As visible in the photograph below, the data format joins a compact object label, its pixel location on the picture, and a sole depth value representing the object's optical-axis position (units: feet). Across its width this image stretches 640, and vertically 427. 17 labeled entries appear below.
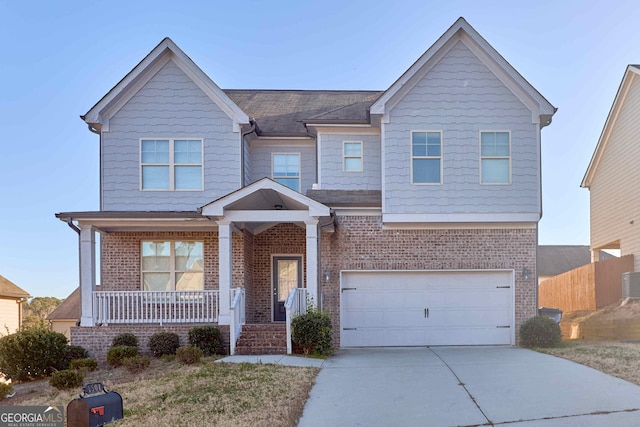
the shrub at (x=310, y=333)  40.86
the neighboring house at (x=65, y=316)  99.96
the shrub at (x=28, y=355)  39.70
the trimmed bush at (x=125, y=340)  43.60
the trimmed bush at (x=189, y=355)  37.65
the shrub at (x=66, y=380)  33.19
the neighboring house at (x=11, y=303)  91.15
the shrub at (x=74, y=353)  42.24
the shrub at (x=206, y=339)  41.88
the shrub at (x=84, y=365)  38.88
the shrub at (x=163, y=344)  42.75
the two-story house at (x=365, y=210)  46.57
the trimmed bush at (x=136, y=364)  37.42
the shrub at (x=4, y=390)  32.04
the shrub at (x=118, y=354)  40.75
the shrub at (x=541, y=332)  44.88
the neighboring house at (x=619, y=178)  64.23
